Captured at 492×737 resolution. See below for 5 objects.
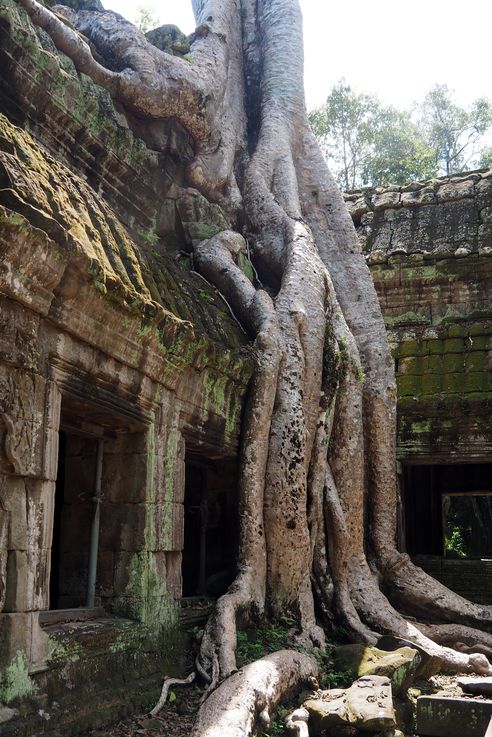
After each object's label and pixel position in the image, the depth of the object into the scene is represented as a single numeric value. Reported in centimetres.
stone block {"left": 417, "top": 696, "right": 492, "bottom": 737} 427
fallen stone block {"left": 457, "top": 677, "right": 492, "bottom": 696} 495
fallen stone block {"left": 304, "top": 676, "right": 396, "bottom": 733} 392
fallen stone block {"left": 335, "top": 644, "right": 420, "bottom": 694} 470
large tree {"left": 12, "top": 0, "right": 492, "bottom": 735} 544
